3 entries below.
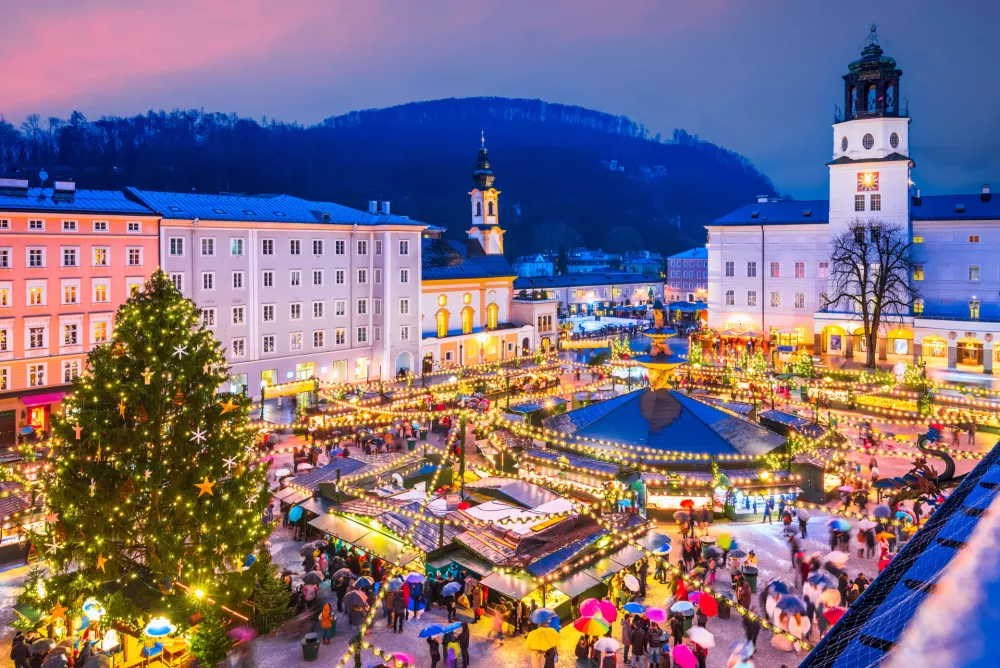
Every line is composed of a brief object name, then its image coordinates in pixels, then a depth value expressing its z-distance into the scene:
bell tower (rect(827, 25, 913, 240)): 54.47
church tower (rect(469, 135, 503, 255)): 64.50
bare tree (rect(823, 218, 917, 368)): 52.62
